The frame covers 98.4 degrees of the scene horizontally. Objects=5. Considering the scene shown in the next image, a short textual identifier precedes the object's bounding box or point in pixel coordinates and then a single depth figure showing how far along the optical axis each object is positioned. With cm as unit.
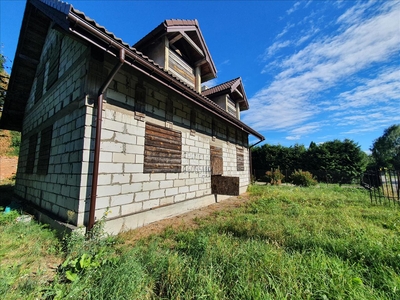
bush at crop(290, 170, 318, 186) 1437
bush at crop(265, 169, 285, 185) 1532
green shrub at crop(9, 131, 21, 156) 1607
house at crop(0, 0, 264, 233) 349
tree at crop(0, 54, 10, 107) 1278
